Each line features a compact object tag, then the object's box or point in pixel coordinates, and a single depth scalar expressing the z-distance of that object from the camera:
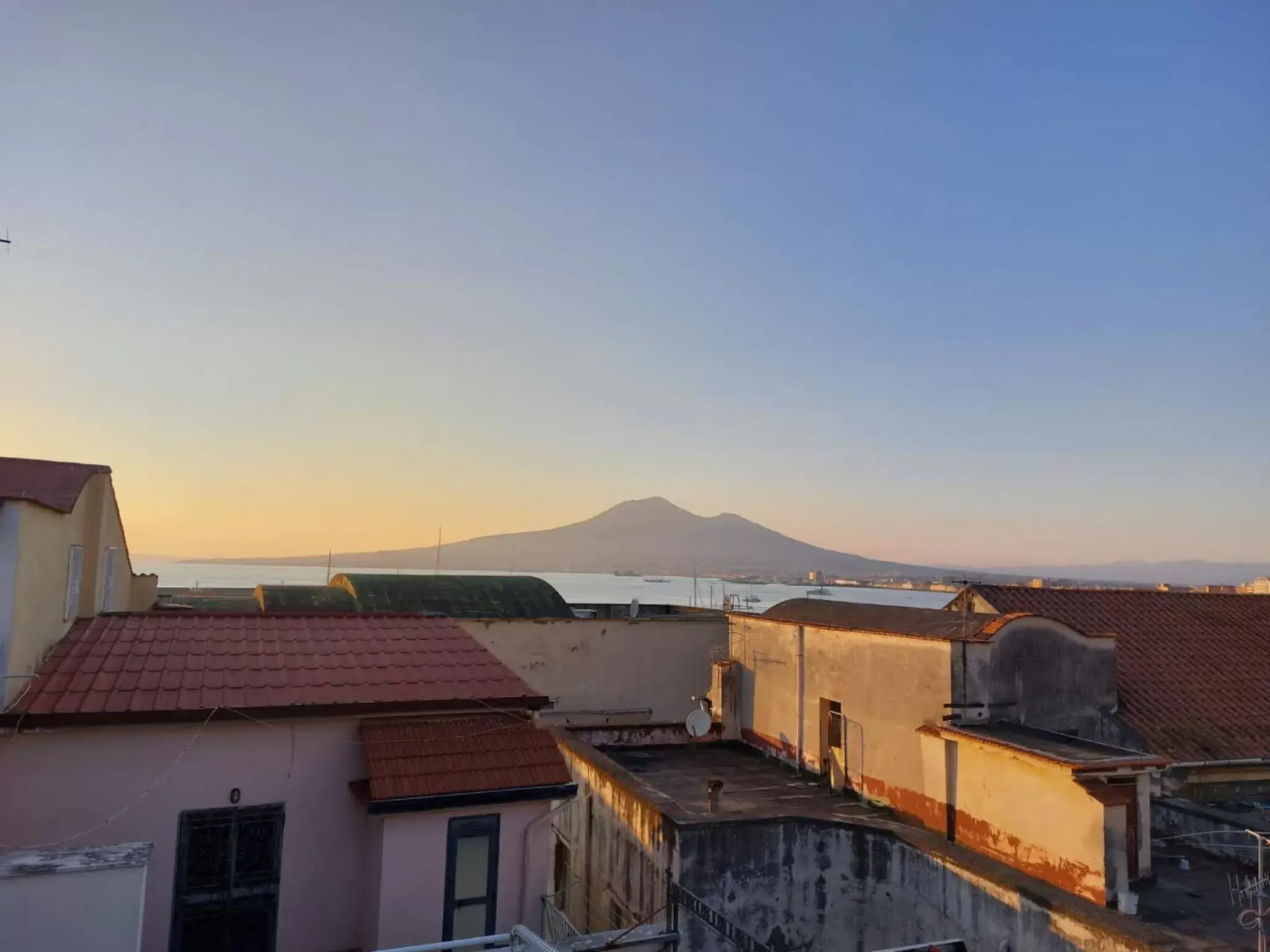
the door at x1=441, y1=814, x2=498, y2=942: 8.51
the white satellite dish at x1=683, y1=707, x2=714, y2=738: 18.25
